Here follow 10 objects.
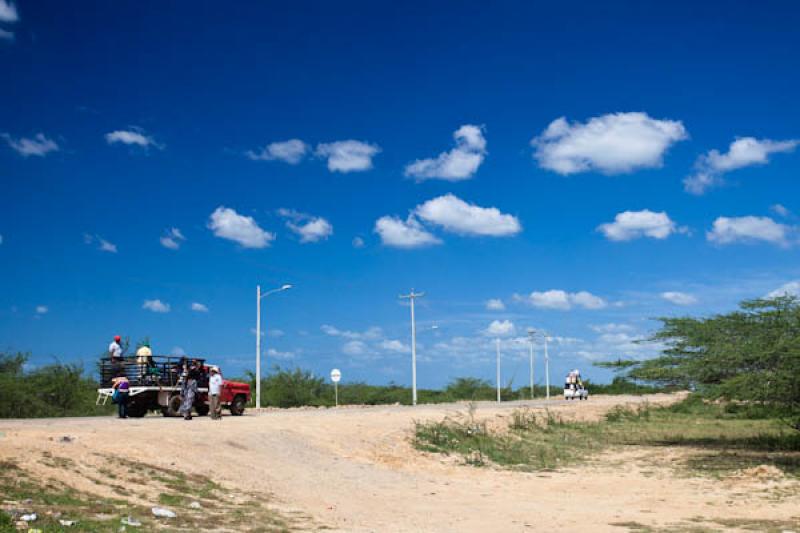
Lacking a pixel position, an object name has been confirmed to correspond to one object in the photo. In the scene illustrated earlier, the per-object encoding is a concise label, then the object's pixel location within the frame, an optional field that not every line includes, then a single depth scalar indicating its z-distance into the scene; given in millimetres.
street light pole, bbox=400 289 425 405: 57672
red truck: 27172
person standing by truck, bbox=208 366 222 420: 25750
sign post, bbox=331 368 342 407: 45541
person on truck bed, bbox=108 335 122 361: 27156
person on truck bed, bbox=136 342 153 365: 27044
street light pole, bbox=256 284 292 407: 43612
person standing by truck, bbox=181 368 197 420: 25594
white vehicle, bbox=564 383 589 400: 59938
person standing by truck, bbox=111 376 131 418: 26281
